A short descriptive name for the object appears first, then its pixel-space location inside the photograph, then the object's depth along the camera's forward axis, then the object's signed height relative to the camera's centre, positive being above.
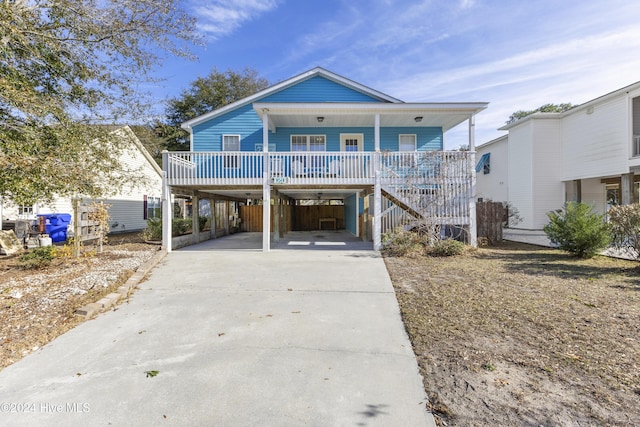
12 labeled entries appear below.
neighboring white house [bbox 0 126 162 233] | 12.85 +0.33
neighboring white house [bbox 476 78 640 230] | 12.70 +2.70
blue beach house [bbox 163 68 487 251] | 10.25 +2.06
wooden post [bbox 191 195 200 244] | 12.72 -0.31
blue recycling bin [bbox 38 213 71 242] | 12.62 -0.52
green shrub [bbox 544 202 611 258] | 7.78 -0.57
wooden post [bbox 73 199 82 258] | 8.08 -0.43
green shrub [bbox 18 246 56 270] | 6.96 -1.04
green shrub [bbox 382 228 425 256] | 9.20 -1.02
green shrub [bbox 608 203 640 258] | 6.86 -0.38
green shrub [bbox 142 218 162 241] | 12.73 -0.76
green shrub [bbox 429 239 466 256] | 8.84 -1.12
